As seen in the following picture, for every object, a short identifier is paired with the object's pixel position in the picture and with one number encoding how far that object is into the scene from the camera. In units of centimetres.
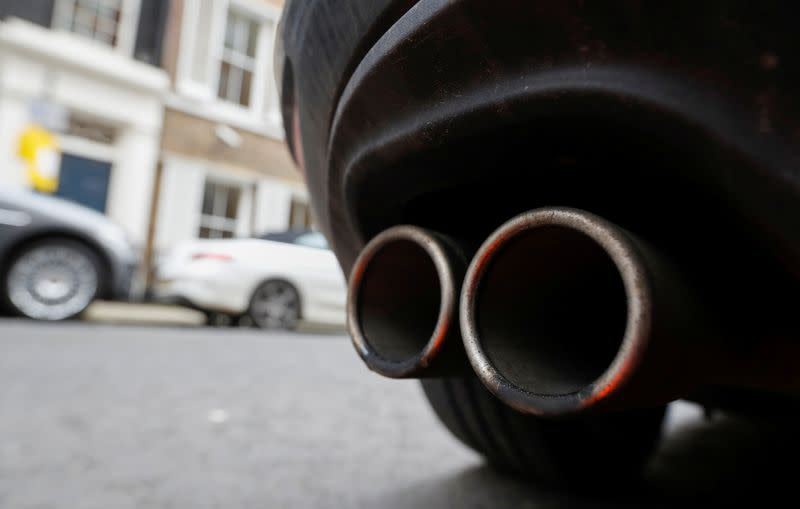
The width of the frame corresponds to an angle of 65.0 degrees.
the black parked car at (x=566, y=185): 48
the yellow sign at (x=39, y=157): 731
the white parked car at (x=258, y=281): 492
